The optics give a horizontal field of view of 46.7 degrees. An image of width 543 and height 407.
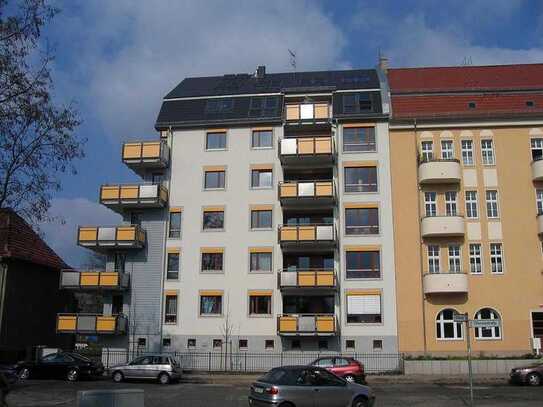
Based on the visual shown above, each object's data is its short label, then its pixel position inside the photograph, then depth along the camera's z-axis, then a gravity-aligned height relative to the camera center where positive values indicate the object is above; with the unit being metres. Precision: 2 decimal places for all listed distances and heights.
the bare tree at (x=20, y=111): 13.43 +5.02
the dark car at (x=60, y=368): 30.84 -1.48
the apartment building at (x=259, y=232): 37.31 +6.39
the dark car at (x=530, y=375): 28.11 -1.56
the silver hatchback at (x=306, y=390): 16.60 -1.36
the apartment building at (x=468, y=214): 35.91 +7.29
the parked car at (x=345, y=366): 27.61 -1.20
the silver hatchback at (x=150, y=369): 30.12 -1.50
